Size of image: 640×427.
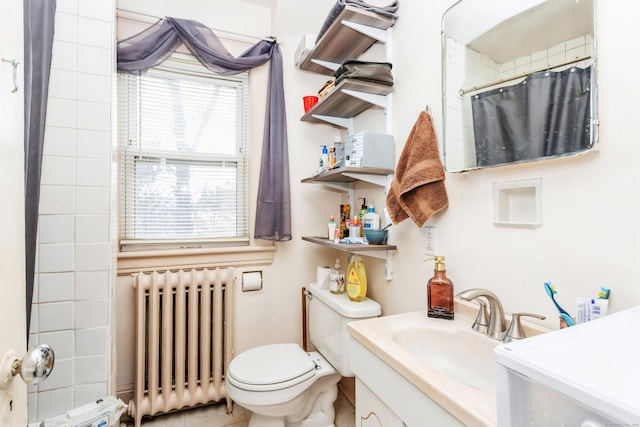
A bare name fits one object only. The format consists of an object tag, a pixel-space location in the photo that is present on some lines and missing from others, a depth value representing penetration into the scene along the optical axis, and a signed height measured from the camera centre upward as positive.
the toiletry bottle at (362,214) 1.70 +0.03
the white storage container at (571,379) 0.34 -0.19
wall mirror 0.83 +0.43
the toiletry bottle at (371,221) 1.57 -0.01
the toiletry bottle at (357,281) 1.57 -0.31
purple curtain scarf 1.77 +0.86
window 1.80 +0.37
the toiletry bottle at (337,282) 1.73 -0.34
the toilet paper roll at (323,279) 1.83 -0.35
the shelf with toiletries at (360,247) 1.44 -0.13
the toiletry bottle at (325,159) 1.75 +0.34
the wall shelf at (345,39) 1.47 +0.94
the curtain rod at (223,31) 1.75 +1.15
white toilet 1.41 -0.72
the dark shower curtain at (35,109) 1.02 +0.36
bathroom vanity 0.64 -0.40
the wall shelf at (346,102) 1.48 +0.63
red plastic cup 1.94 +0.72
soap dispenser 1.13 -0.27
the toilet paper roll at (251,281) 1.94 -0.38
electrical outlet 1.28 -0.09
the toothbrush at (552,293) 0.80 -0.19
